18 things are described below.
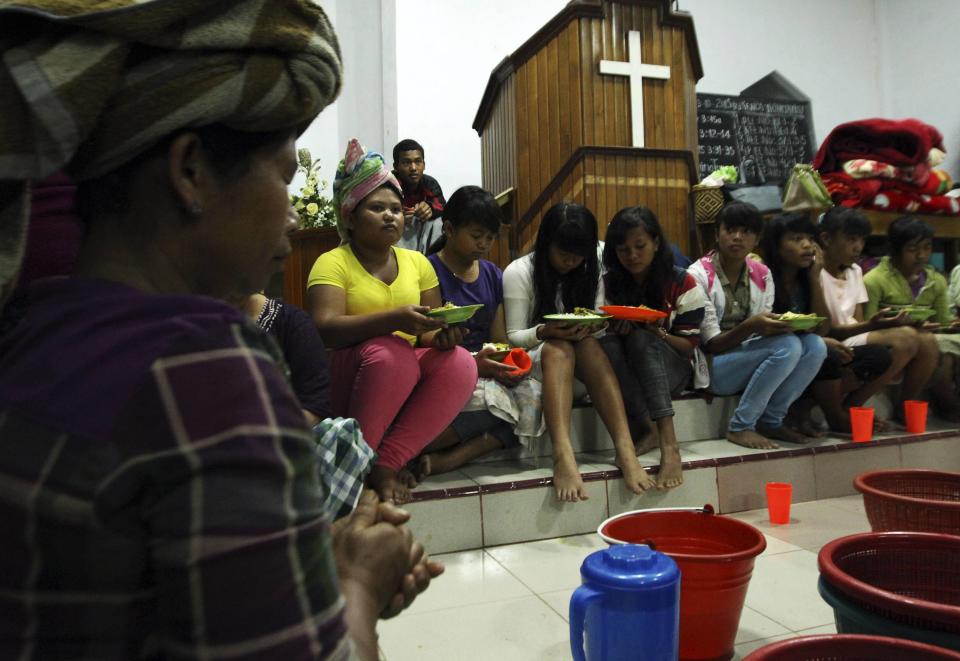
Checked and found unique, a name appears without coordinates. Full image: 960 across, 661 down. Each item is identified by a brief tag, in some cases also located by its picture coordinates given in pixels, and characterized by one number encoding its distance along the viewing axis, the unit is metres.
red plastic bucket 1.32
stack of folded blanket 4.50
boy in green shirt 3.46
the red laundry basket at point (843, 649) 0.86
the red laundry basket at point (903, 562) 1.15
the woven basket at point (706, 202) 4.13
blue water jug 1.10
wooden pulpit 4.12
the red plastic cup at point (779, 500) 2.31
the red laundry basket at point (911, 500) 1.40
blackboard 6.62
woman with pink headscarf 2.15
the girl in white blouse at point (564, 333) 2.39
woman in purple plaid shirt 0.42
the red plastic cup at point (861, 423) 2.84
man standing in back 3.70
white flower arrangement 3.64
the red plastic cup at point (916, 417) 3.09
